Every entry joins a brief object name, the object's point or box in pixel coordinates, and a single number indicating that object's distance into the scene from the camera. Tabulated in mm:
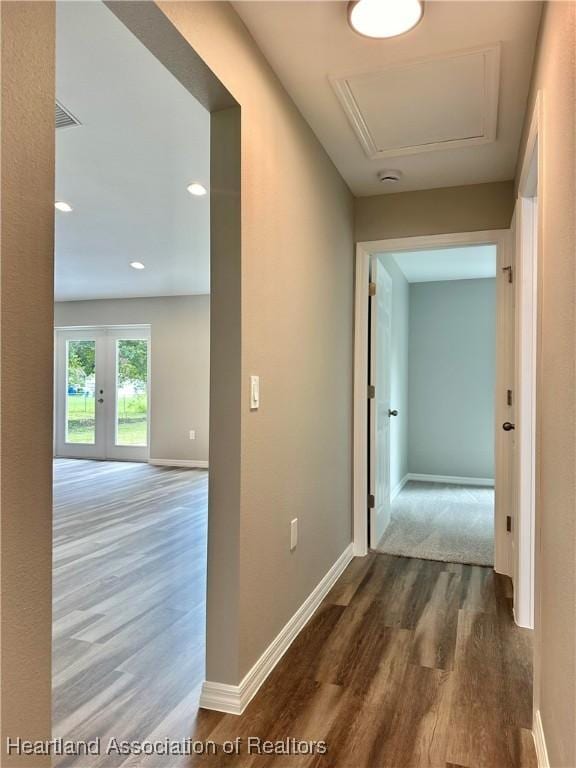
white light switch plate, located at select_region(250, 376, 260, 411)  1822
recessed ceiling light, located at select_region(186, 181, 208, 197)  3338
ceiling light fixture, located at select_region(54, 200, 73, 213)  3713
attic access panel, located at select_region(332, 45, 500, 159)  2004
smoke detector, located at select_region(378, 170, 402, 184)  2984
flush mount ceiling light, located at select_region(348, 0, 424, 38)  1639
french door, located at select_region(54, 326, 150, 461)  7527
